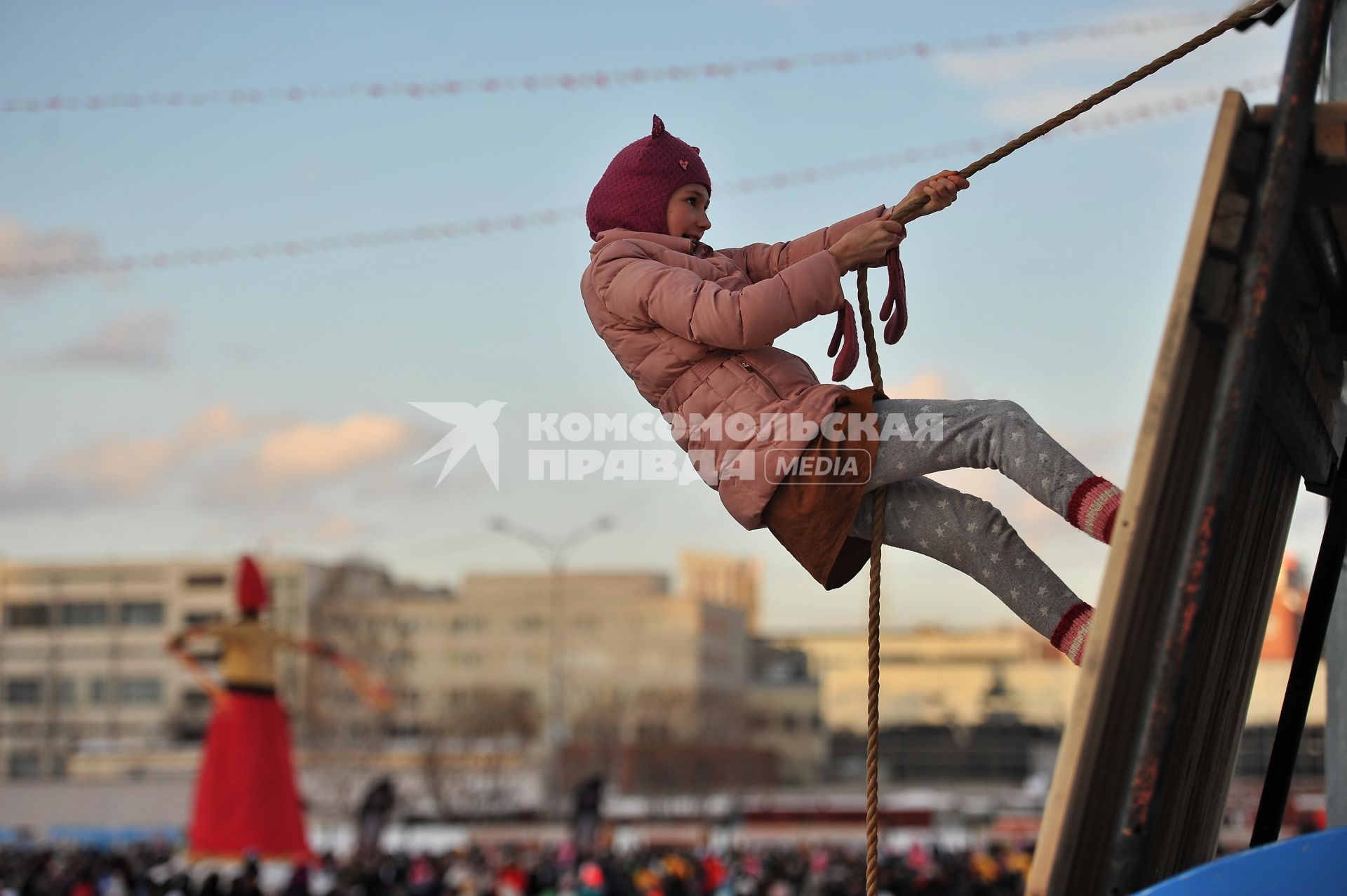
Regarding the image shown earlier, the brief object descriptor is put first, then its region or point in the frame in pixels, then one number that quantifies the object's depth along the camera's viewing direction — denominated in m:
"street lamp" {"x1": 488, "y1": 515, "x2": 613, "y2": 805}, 48.19
